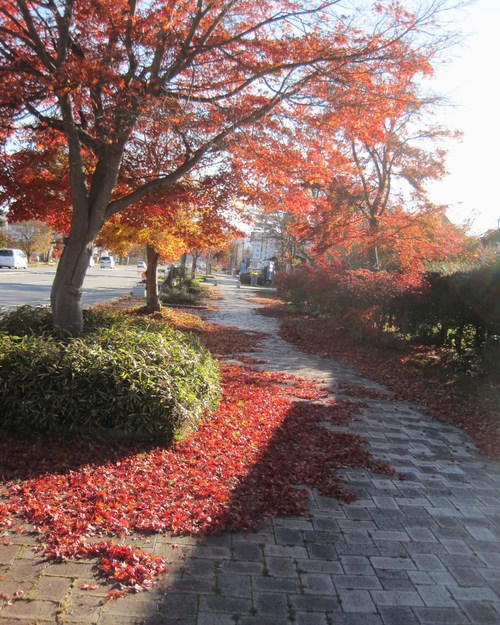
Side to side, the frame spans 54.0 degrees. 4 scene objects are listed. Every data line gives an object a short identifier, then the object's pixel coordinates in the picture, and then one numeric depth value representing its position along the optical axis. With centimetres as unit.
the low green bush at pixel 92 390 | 429
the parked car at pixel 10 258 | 4066
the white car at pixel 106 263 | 6844
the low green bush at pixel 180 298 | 2183
